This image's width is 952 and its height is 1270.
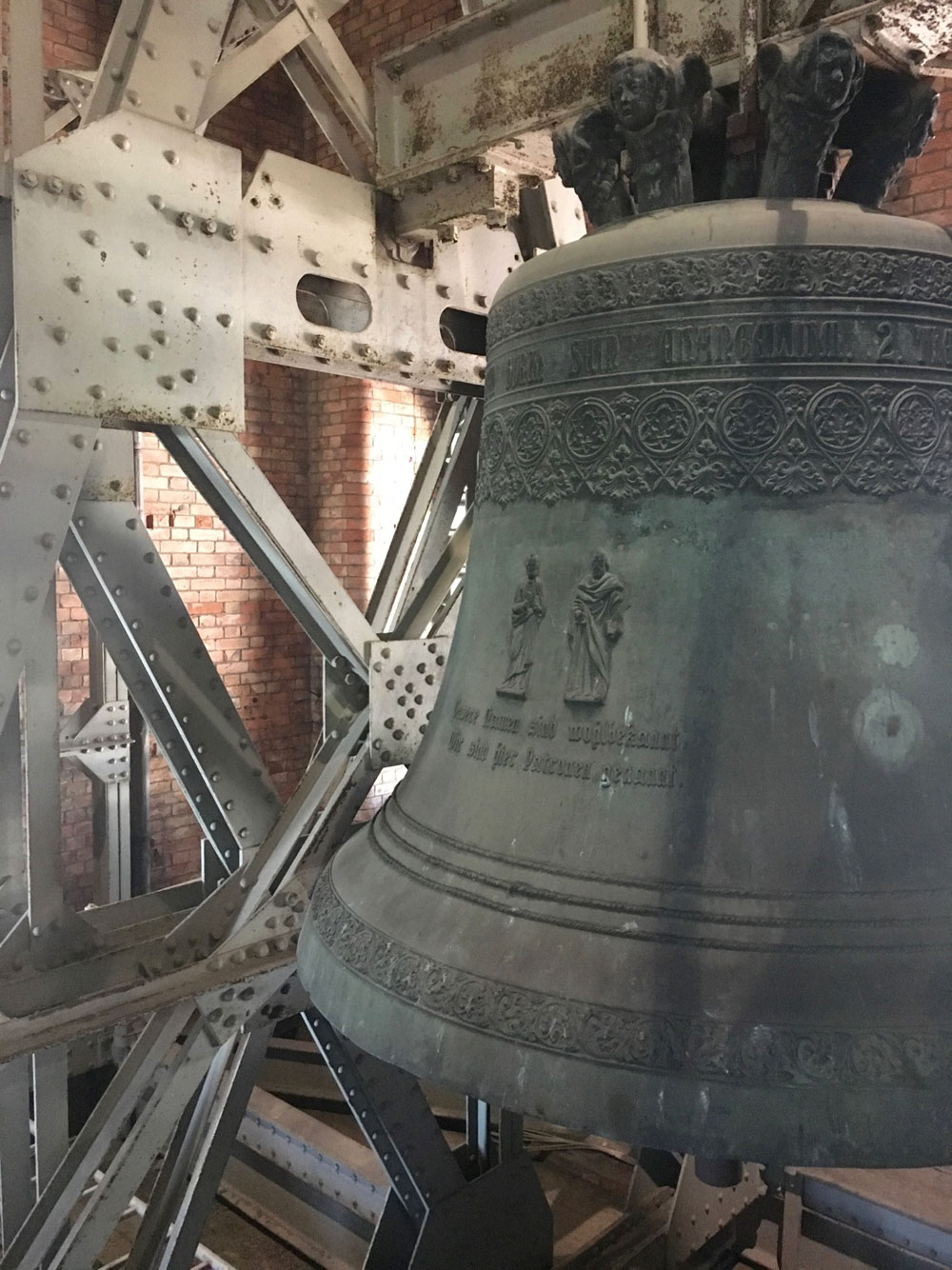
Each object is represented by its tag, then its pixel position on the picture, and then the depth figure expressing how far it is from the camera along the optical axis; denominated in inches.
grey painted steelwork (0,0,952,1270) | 82.1
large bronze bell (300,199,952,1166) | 39.8
